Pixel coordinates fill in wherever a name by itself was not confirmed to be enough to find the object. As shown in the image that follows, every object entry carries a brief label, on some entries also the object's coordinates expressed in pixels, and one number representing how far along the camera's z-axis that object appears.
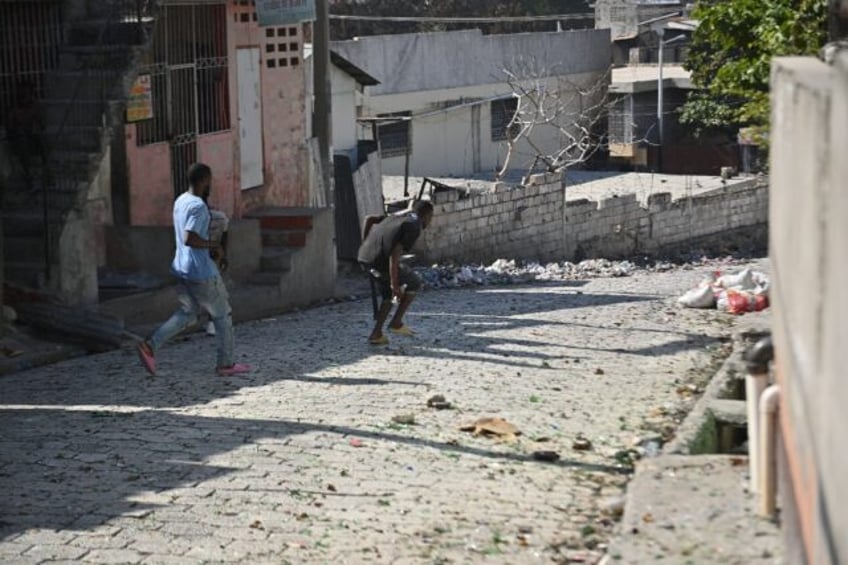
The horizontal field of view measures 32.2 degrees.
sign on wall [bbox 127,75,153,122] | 16.19
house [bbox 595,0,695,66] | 44.81
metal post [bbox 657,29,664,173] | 40.05
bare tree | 38.88
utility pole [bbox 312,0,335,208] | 19.09
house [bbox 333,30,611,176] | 35.78
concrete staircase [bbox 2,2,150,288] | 13.99
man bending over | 12.67
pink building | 16.77
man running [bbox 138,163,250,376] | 11.01
